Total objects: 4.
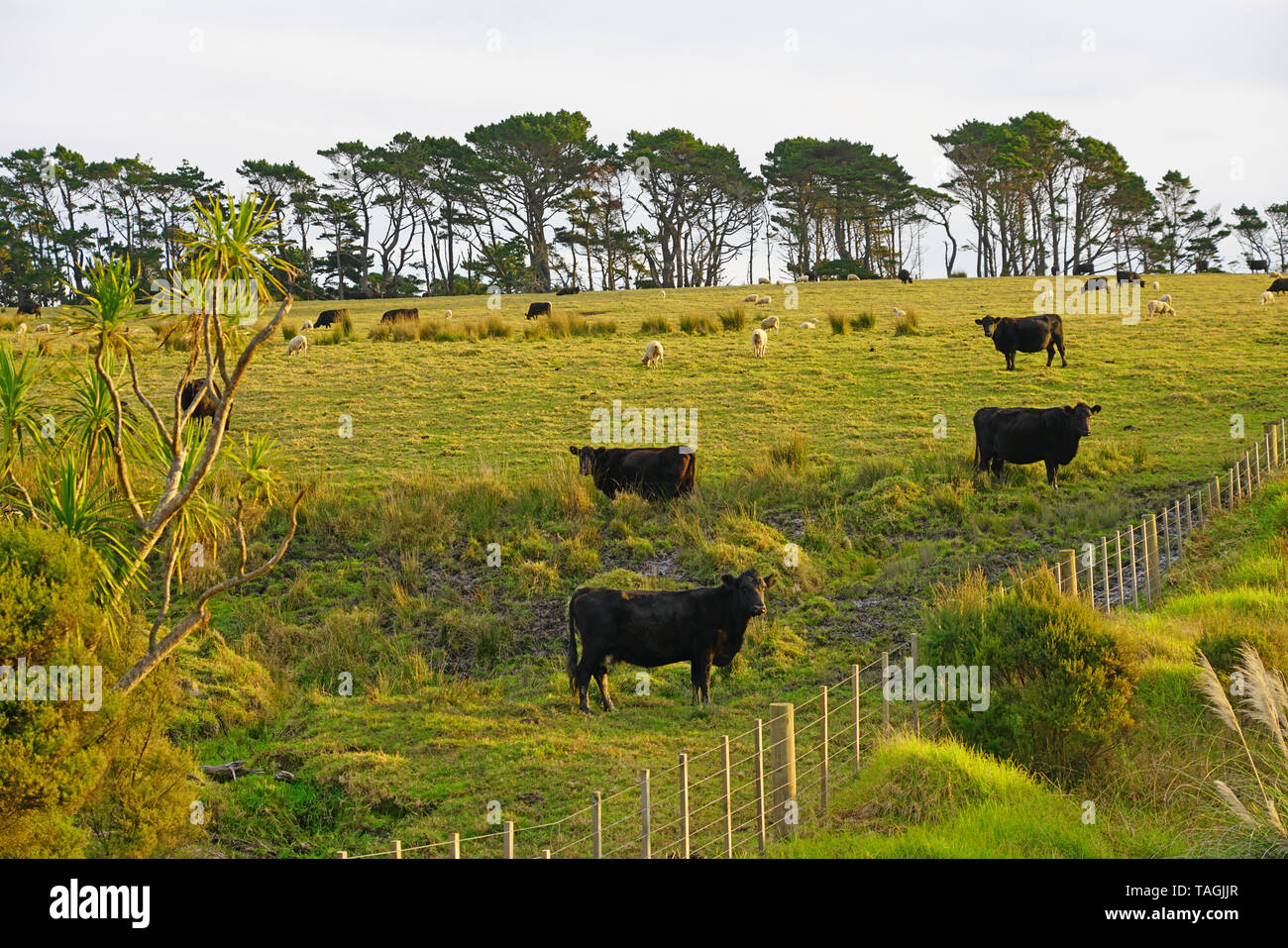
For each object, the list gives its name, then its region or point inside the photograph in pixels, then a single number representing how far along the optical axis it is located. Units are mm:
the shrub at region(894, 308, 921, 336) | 33656
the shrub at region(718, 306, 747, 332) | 35719
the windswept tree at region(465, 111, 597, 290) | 68438
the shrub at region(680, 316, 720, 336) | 35038
